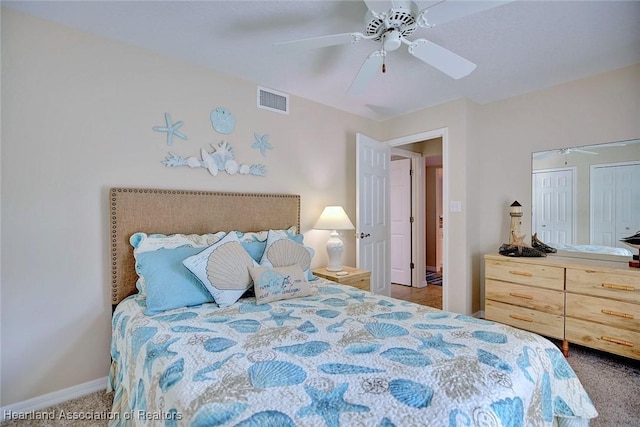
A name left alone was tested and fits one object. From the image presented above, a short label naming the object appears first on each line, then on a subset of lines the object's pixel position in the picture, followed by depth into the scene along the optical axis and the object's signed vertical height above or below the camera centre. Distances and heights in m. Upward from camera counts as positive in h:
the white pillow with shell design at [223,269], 1.91 -0.39
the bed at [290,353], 0.91 -0.58
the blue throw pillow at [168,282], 1.80 -0.45
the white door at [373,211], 3.45 -0.04
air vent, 2.93 +1.05
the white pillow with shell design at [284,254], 2.26 -0.35
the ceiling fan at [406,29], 1.48 +0.94
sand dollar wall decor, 2.62 +0.76
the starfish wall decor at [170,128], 2.37 +0.62
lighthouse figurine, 3.10 -0.15
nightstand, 2.88 -0.67
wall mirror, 2.62 +0.07
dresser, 2.28 -0.78
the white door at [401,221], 4.98 -0.24
